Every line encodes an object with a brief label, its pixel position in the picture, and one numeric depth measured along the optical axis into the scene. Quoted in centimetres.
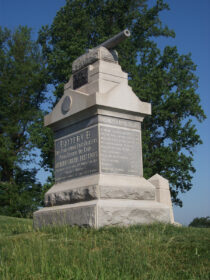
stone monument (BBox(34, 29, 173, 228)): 769
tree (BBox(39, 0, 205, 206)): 2038
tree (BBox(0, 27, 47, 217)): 2319
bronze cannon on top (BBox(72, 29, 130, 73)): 903
